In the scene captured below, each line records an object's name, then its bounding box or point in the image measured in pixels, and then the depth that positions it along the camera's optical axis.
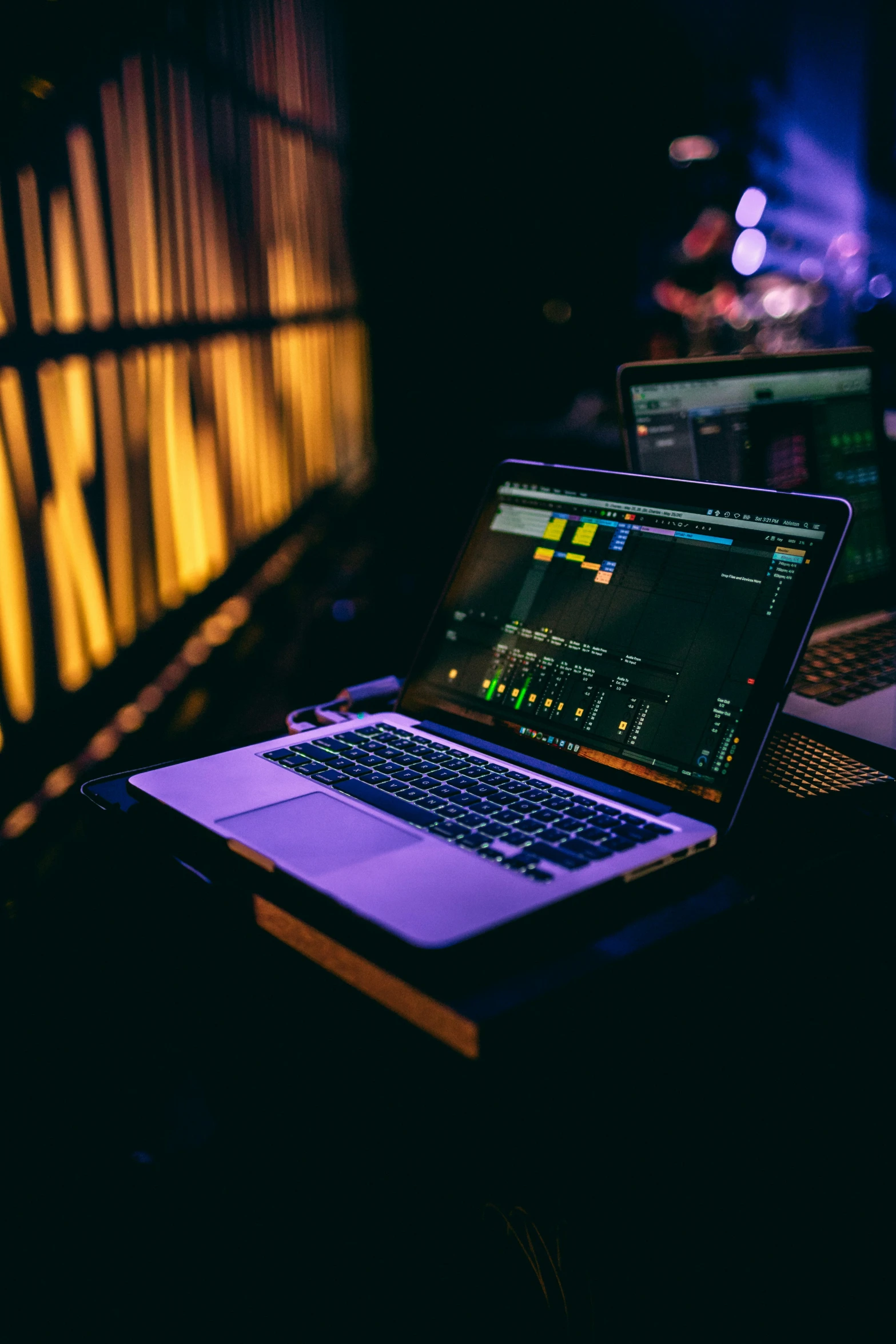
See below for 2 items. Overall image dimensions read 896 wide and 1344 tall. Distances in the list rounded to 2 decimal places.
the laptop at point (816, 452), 1.10
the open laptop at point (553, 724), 0.66
